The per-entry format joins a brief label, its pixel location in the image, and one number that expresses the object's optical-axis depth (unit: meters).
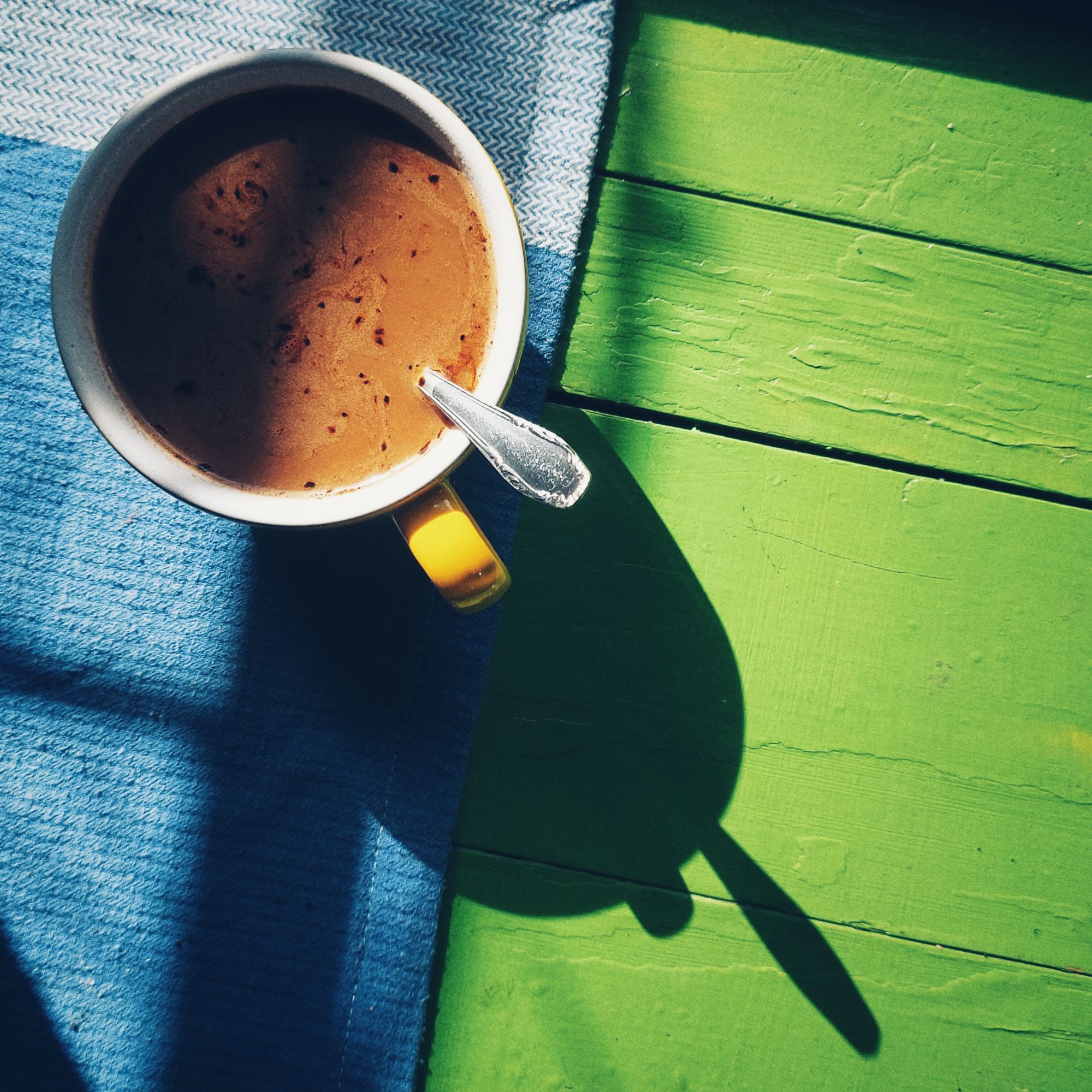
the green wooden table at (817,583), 0.48
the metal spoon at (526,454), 0.35
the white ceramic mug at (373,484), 0.35
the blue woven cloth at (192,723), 0.46
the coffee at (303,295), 0.38
